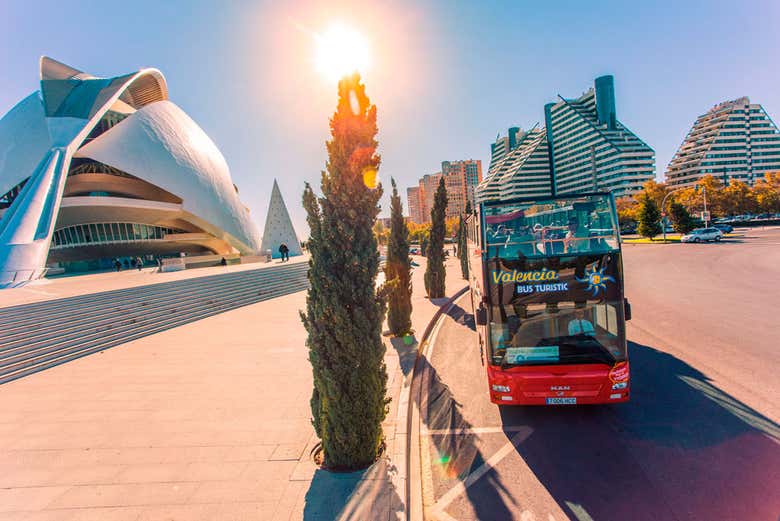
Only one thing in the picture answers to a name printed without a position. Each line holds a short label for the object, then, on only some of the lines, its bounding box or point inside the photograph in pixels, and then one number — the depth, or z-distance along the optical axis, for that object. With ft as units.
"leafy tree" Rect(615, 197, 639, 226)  182.13
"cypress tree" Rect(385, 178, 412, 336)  33.78
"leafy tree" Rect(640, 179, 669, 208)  156.65
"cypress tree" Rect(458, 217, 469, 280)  74.76
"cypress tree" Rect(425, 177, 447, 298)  50.39
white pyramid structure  122.01
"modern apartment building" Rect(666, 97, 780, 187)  282.77
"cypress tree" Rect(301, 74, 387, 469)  13.60
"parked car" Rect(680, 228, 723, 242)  100.01
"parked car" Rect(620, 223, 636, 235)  190.39
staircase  29.58
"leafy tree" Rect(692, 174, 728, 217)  148.46
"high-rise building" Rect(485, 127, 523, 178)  454.40
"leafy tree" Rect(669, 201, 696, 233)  113.39
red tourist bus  15.40
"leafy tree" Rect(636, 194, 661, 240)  119.14
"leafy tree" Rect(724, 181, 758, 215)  152.76
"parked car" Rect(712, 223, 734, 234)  118.79
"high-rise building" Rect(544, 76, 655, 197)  302.45
